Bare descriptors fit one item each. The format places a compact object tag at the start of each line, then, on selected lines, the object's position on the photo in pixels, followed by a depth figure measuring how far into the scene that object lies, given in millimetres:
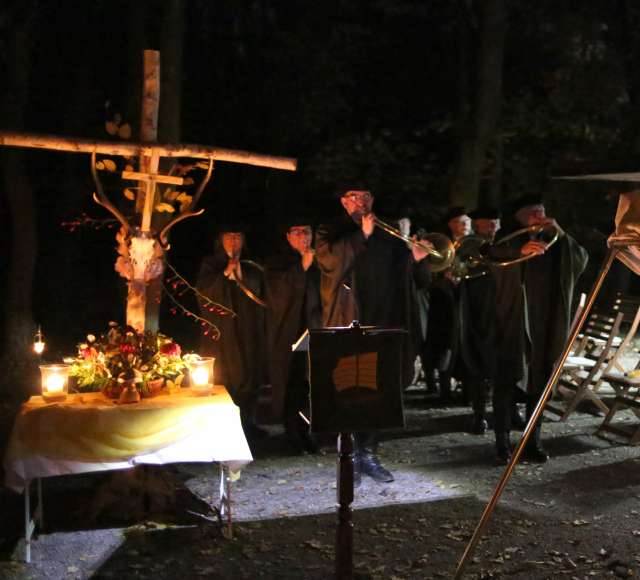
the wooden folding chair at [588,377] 9524
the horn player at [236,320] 8477
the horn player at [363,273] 7199
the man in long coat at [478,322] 9023
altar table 5734
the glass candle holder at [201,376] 6392
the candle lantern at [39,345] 6504
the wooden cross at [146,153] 6094
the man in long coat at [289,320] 8352
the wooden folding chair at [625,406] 8719
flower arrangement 6207
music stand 4645
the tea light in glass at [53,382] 6180
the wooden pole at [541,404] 4738
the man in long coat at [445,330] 10292
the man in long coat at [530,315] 7945
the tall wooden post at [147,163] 6293
